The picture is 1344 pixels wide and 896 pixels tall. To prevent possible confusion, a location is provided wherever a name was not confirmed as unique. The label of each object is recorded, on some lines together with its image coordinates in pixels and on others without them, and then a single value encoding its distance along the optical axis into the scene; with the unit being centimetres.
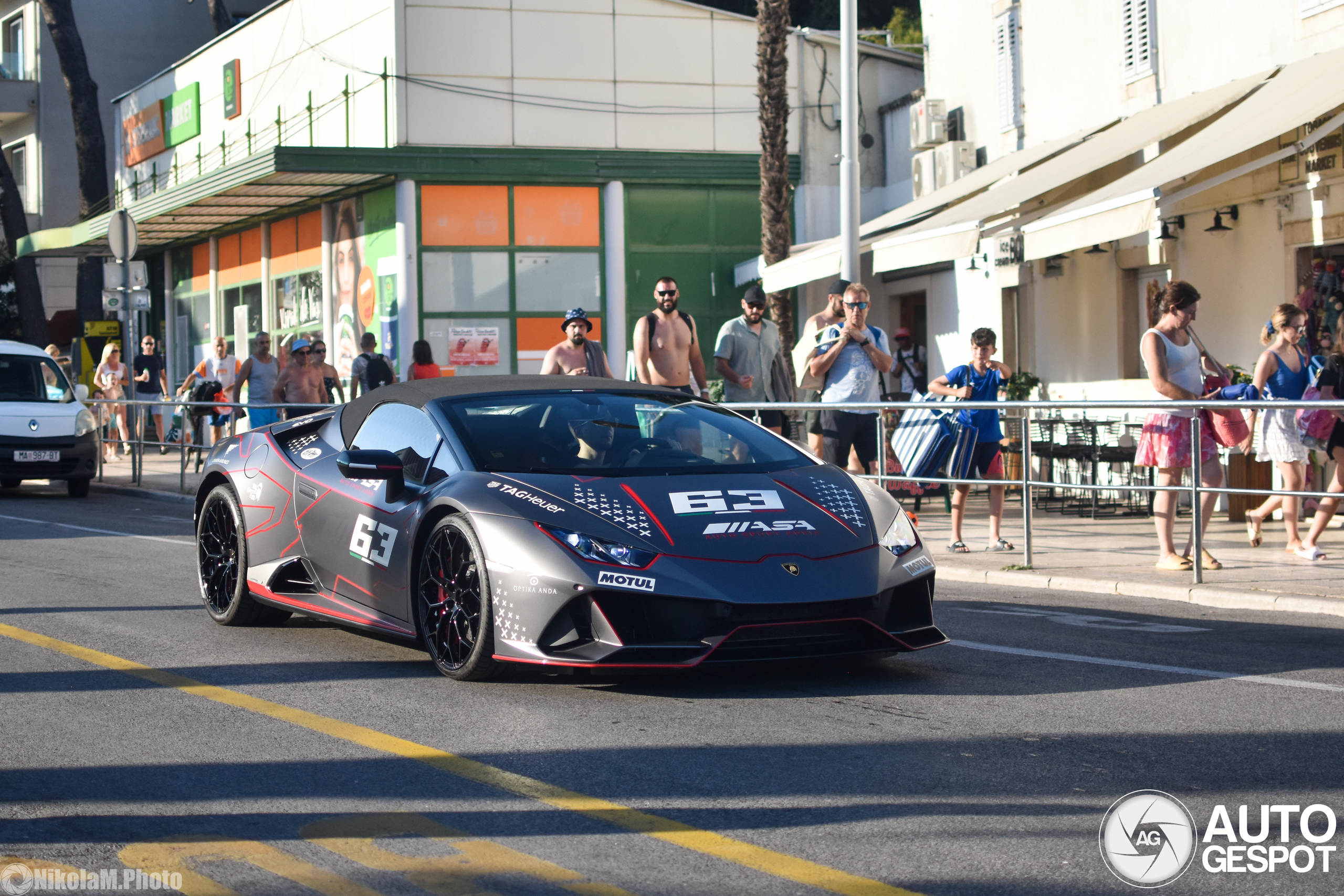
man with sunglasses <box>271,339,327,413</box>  1802
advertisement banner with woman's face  2488
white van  1831
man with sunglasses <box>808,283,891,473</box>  1223
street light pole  1662
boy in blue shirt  1136
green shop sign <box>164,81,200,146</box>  3212
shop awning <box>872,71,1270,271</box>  1509
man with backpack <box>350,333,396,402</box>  1869
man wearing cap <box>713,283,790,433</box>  1348
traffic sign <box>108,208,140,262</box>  2367
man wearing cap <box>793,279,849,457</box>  1282
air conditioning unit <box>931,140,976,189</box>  2133
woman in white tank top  1018
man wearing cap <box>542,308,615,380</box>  1349
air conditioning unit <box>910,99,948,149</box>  2214
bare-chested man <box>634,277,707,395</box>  1338
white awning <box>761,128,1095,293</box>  1836
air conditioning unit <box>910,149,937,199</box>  2195
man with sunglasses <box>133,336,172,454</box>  2681
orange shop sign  3403
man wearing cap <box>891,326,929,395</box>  2164
